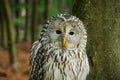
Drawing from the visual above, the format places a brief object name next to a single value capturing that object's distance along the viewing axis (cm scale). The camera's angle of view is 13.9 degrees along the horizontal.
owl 508
